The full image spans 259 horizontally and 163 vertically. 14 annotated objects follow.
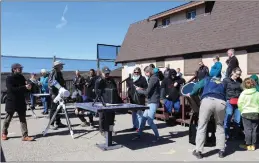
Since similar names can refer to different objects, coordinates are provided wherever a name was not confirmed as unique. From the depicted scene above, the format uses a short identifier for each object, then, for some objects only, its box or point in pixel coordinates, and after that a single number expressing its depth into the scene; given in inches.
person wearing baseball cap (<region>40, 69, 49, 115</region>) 488.1
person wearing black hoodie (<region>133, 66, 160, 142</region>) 270.4
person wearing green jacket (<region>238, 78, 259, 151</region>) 243.4
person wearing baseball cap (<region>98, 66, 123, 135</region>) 290.7
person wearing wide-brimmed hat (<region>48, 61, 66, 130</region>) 317.4
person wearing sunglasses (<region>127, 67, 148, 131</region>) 302.2
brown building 462.6
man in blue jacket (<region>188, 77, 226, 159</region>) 215.3
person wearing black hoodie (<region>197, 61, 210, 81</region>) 374.0
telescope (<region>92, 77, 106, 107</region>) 276.8
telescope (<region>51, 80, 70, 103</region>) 296.7
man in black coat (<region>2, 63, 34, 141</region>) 279.6
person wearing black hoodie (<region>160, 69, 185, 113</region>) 369.7
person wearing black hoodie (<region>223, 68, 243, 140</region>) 268.1
